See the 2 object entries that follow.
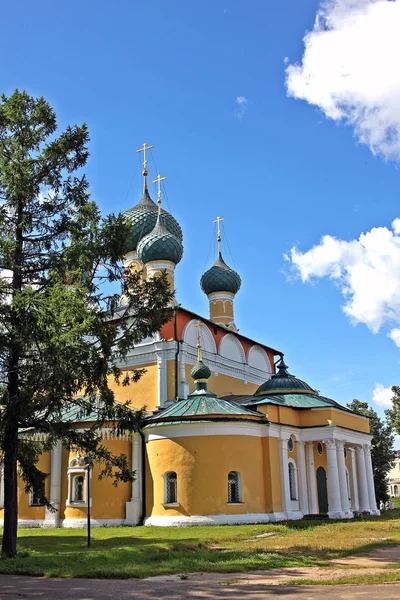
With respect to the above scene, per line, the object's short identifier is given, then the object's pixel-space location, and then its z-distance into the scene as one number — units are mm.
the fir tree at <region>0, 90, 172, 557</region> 12664
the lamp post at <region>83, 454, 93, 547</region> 14868
